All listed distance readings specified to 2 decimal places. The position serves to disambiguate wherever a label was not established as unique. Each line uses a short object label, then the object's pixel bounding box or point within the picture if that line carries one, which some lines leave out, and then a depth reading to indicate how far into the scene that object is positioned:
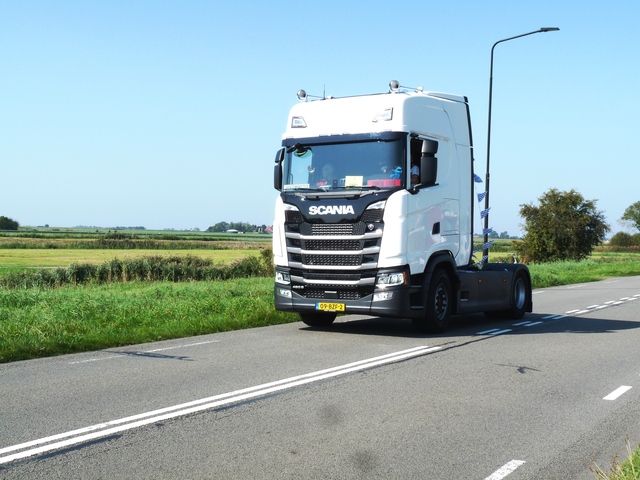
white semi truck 12.14
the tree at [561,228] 74.31
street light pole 25.92
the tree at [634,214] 158.75
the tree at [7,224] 165.00
